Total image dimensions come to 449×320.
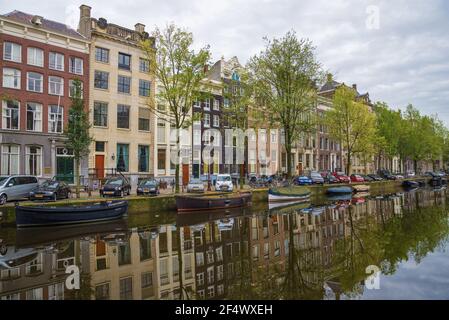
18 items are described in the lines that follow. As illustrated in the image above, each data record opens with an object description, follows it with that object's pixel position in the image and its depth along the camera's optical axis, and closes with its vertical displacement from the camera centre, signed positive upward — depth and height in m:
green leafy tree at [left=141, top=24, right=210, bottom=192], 29.61 +8.71
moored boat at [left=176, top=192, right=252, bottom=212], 27.36 -3.50
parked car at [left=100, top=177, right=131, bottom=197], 27.24 -2.20
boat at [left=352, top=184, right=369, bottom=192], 50.69 -4.08
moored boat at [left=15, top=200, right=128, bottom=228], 19.03 -3.22
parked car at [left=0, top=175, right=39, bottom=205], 22.63 -1.81
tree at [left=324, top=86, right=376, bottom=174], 55.16 +6.52
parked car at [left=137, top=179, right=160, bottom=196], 28.91 -2.33
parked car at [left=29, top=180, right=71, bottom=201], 23.27 -2.15
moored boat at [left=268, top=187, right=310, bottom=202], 35.19 -3.56
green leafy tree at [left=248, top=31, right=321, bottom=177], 36.34 +9.04
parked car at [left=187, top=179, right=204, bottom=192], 34.31 -2.64
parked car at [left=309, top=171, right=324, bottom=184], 48.09 -2.46
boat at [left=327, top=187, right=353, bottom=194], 45.30 -3.95
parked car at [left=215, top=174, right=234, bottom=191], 36.03 -2.57
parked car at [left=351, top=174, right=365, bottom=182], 56.44 -2.88
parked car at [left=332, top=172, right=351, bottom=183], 54.09 -2.76
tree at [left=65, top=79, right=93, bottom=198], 25.22 +2.63
